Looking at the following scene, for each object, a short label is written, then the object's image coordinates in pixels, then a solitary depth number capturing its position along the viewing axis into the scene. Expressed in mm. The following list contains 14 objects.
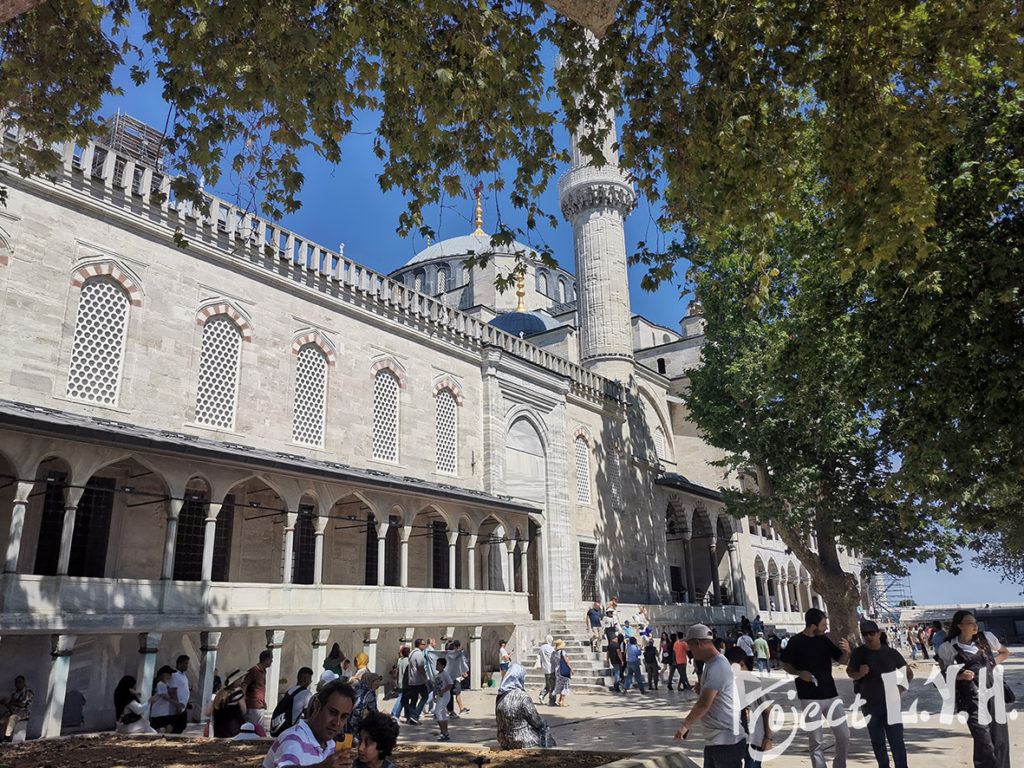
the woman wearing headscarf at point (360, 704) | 6789
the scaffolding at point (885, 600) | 54847
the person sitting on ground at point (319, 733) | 3852
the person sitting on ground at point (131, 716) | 9148
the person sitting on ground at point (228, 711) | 8391
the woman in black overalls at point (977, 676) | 6250
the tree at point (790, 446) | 20016
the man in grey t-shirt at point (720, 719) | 5121
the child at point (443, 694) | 11094
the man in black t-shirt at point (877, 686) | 6539
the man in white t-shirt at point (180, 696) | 9727
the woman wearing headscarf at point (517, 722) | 7473
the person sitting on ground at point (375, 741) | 4184
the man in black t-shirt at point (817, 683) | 6477
